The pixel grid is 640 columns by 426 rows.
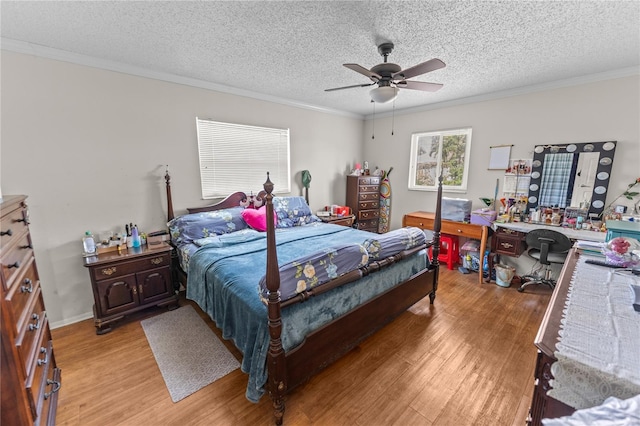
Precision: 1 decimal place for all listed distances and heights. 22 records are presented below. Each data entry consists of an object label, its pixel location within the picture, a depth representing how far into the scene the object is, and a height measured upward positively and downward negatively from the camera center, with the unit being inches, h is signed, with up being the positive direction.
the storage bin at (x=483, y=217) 133.4 -22.4
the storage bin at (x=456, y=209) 148.0 -20.8
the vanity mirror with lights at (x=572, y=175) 113.3 -0.7
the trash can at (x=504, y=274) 128.3 -49.9
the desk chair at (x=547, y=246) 108.4 -30.7
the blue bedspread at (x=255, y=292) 61.5 -34.4
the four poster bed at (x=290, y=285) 59.8 -32.6
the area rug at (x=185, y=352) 73.3 -58.0
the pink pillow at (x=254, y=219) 125.6 -22.2
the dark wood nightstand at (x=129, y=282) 90.7 -40.7
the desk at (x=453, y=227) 133.5 -30.3
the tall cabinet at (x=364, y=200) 180.2 -18.9
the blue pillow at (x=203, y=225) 110.9 -23.3
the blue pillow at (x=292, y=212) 141.6 -21.9
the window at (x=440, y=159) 154.9 +8.9
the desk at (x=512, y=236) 120.3 -29.8
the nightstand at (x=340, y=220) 162.6 -29.6
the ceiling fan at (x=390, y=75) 74.6 +30.2
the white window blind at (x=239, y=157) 127.8 +8.4
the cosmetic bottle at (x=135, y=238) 103.0 -25.9
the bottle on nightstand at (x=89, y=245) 93.7 -26.3
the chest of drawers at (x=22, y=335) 40.4 -29.1
